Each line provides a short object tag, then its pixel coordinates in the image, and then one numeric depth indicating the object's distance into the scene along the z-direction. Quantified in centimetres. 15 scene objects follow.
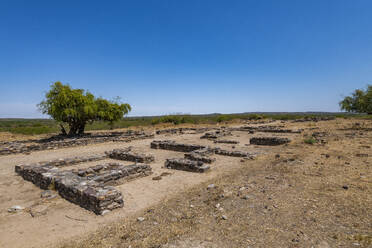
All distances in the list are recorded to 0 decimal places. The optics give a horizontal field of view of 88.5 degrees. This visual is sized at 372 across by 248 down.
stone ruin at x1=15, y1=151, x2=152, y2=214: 520
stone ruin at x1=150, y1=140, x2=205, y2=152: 1387
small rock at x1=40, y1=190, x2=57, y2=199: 599
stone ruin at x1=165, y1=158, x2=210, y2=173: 863
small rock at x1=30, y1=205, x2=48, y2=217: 510
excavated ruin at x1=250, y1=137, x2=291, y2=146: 1515
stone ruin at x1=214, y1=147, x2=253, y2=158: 1109
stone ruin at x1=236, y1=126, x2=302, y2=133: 2296
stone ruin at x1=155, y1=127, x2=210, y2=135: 2624
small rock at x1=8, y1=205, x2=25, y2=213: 531
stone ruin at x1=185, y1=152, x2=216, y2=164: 1012
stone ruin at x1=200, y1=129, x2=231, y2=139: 1981
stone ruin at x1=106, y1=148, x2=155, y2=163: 1069
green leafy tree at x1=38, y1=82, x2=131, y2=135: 1920
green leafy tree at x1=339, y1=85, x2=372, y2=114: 2359
